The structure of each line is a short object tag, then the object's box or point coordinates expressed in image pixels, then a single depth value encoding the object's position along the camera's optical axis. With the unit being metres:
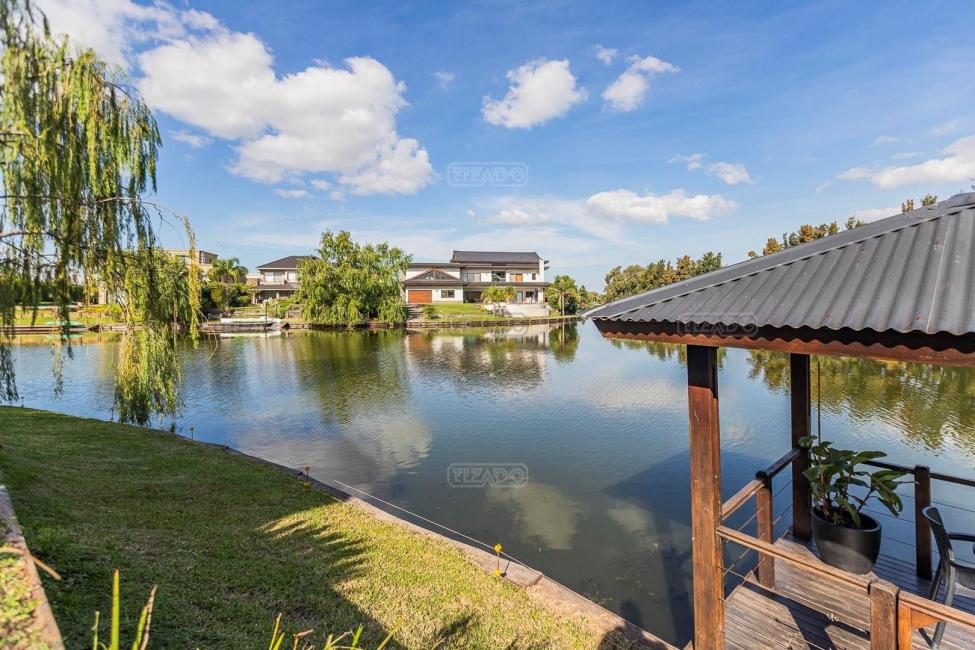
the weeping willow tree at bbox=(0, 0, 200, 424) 5.81
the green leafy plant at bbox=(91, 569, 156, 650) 1.15
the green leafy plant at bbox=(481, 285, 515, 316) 48.59
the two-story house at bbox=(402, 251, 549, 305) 51.84
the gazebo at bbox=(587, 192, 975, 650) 2.29
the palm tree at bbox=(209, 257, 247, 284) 48.56
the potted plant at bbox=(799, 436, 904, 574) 3.45
